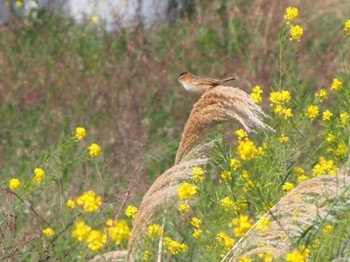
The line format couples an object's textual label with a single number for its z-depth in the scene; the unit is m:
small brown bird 16.17
